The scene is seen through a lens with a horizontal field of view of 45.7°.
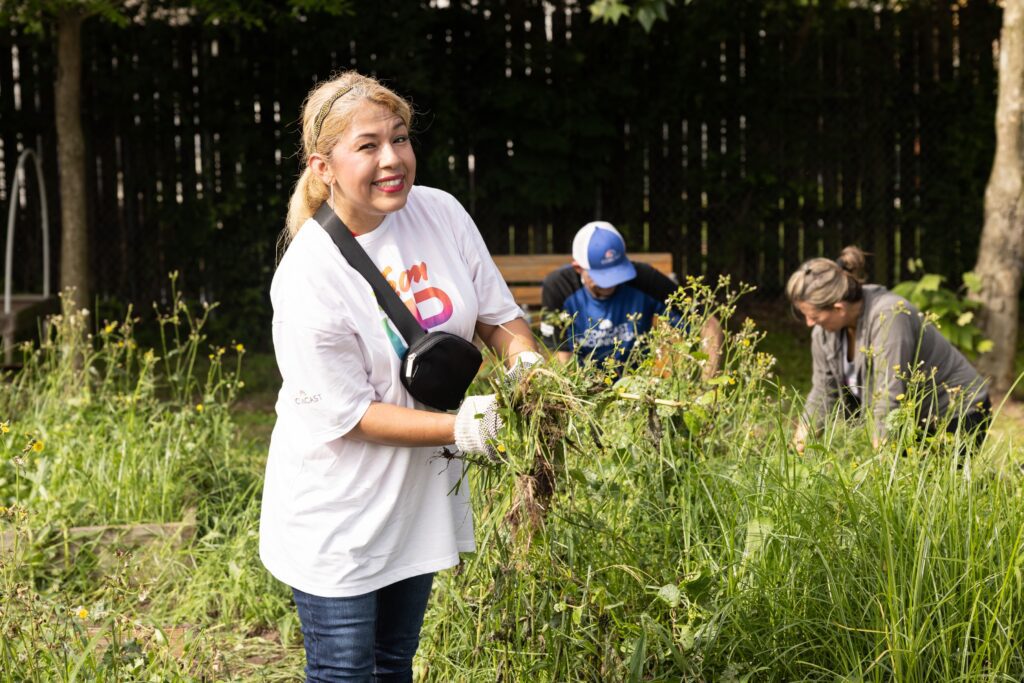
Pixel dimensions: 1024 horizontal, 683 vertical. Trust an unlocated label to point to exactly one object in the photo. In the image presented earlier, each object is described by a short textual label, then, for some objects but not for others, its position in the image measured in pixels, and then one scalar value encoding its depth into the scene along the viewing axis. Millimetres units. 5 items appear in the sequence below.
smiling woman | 2322
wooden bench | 7918
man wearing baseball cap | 4965
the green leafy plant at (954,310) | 6902
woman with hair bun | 4113
